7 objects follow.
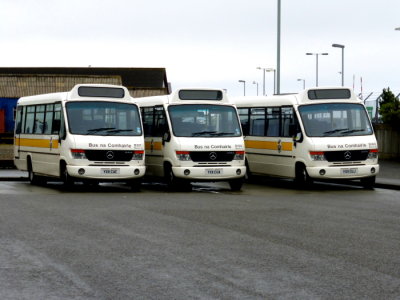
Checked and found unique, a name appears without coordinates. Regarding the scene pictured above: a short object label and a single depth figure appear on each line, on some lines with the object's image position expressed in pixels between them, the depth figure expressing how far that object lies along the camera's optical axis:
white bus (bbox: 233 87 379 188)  22.06
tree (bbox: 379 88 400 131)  35.94
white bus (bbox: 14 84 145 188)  21.09
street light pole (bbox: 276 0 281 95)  36.38
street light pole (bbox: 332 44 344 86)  61.53
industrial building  40.66
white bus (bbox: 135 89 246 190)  21.55
